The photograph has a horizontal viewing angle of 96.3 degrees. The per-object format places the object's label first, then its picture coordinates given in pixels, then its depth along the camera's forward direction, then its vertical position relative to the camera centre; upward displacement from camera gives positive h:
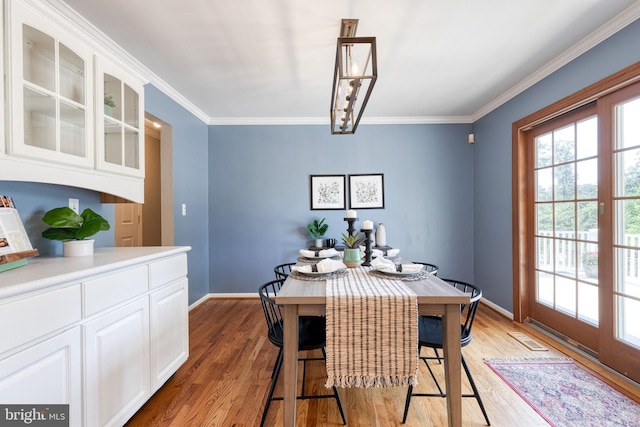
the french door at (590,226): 1.99 -0.11
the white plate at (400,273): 1.76 -0.37
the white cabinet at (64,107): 1.33 +0.60
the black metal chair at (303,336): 1.61 -0.73
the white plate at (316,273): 1.78 -0.37
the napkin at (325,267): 1.86 -0.36
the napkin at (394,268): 1.82 -0.36
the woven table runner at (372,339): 1.40 -0.62
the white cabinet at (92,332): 1.03 -0.53
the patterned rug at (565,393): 1.63 -1.17
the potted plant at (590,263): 2.29 -0.42
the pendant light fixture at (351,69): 1.55 +0.86
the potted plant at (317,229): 3.78 -0.21
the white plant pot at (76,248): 1.69 -0.20
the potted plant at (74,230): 1.63 -0.09
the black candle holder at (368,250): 2.09 -0.27
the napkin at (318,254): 2.52 -0.36
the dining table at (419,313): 1.42 -0.62
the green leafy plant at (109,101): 1.86 +0.74
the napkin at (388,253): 2.61 -0.37
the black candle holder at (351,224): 2.38 -0.09
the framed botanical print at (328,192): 3.94 +0.29
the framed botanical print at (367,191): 3.95 +0.31
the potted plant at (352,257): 2.08 -0.32
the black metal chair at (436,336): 1.60 -0.73
